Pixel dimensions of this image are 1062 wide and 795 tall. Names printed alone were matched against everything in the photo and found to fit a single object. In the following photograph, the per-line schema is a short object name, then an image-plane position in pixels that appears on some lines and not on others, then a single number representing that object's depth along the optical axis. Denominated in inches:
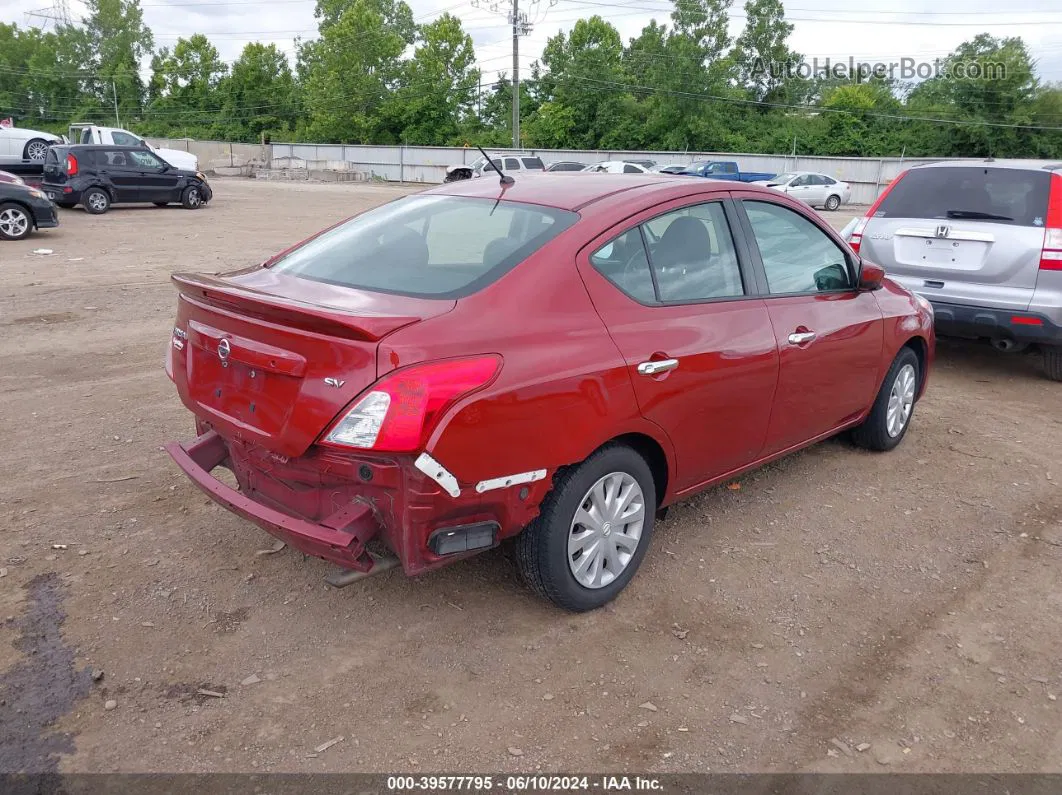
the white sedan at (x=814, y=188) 1406.3
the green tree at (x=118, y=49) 3873.0
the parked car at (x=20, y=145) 1048.2
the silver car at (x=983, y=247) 264.4
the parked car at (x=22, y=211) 574.2
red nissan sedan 115.5
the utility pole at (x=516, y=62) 1828.2
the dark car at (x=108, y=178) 796.0
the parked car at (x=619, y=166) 1306.6
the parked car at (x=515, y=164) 1407.5
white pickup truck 1179.9
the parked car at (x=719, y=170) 1424.7
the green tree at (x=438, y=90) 2869.1
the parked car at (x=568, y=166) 1445.6
